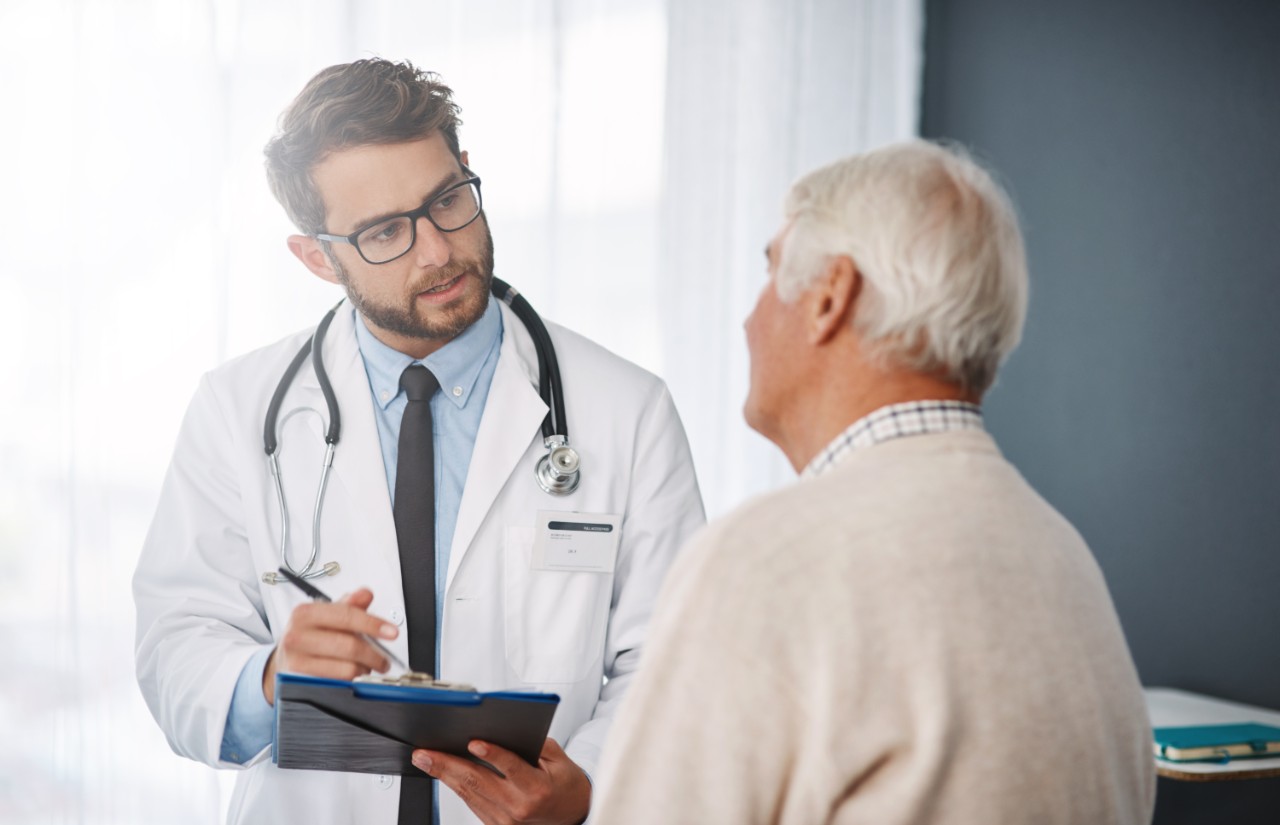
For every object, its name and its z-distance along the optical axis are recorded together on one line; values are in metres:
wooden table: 1.97
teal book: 1.99
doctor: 1.50
